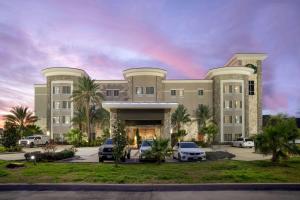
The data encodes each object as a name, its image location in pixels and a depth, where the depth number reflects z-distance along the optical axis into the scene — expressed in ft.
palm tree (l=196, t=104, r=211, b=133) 149.23
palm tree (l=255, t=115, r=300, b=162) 42.90
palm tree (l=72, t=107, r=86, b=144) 140.36
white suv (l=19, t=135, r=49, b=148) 117.58
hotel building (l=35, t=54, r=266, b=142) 147.45
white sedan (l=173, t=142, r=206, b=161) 55.28
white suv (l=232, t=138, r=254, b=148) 117.60
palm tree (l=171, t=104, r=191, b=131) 146.14
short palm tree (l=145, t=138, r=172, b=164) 45.10
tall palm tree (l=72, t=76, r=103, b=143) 134.32
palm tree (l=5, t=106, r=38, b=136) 142.33
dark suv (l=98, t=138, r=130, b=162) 53.37
